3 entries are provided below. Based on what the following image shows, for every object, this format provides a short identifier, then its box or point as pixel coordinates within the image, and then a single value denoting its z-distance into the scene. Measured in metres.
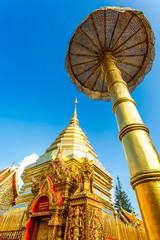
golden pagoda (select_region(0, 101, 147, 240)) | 3.16
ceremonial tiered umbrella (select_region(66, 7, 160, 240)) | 1.40
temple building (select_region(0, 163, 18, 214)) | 12.12
